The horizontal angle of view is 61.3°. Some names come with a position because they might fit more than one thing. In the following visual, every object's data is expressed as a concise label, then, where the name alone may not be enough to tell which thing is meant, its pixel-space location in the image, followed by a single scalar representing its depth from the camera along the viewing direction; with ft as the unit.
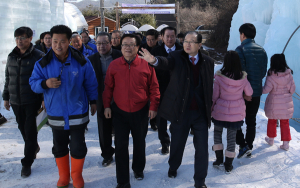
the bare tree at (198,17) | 81.41
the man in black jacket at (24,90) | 10.36
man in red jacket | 9.23
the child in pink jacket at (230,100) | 10.32
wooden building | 95.81
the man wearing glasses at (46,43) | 15.65
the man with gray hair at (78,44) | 16.04
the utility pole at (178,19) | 62.76
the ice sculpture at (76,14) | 54.13
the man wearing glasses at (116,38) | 16.84
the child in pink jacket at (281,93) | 12.07
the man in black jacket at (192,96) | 8.91
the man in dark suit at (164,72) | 12.69
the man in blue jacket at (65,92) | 8.43
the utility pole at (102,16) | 58.80
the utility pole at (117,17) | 67.48
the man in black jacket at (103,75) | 11.06
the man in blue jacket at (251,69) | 11.58
